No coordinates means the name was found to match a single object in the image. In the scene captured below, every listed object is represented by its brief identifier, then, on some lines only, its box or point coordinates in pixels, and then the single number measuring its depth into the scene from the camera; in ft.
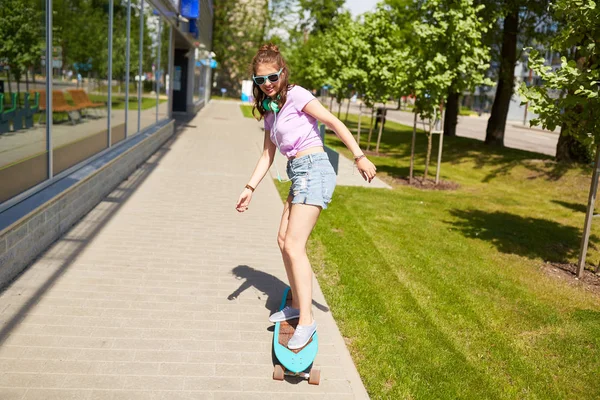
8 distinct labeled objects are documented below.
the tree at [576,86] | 20.62
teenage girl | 12.82
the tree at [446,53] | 36.22
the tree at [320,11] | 169.27
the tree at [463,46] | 36.01
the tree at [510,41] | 54.34
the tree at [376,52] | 57.16
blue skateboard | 12.19
